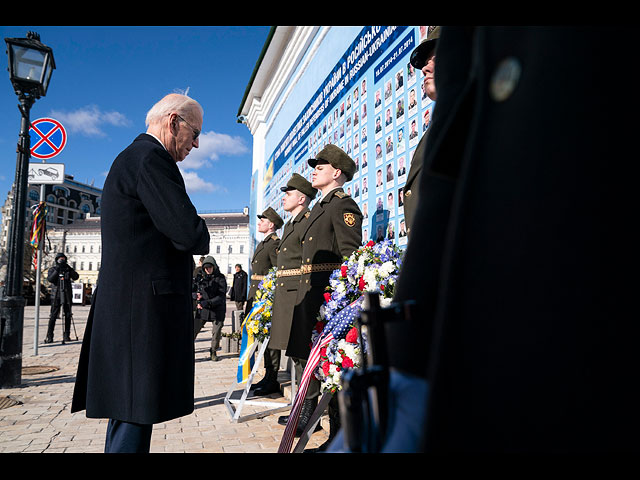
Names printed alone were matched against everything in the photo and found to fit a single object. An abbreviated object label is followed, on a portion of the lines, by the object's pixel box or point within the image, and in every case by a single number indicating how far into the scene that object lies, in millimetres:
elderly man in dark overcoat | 1900
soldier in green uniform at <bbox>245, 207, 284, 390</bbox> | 7186
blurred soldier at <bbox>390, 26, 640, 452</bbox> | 458
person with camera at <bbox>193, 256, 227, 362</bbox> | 8836
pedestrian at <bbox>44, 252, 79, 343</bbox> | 10828
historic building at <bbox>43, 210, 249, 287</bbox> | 76938
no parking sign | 6867
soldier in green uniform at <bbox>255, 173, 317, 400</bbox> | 4320
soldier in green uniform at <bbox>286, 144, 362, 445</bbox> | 3654
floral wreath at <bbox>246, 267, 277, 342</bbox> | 4777
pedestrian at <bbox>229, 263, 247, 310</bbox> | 13258
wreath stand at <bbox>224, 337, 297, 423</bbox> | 4312
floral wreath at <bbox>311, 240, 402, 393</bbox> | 2559
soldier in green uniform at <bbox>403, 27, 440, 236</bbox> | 2389
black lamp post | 5770
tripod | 10805
